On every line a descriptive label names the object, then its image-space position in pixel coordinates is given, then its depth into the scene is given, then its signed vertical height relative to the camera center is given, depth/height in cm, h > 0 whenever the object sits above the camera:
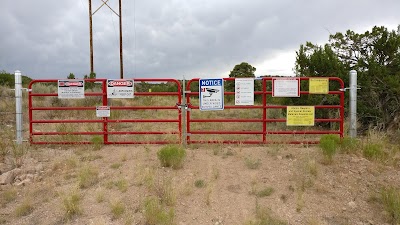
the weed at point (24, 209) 545 -166
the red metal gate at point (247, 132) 853 -76
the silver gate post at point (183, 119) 866 -34
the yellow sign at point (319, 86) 854 +51
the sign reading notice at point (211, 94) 849 +30
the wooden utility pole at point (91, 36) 2499 +523
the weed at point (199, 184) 622 -142
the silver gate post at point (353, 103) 858 +8
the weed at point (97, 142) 868 -93
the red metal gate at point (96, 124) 888 -50
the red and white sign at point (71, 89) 893 +45
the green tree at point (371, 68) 1069 +129
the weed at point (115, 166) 717 -126
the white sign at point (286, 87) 859 +48
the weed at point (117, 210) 525 -161
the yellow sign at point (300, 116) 860 -25
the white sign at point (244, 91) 848 +38
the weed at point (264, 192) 590 -150
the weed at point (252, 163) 704 -119
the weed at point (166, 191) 554 -143
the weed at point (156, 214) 495 -161
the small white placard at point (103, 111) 884 -13
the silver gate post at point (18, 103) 882 +8
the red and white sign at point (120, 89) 881 +44
